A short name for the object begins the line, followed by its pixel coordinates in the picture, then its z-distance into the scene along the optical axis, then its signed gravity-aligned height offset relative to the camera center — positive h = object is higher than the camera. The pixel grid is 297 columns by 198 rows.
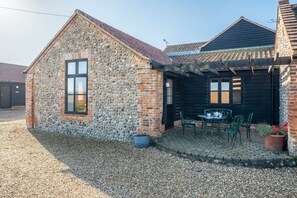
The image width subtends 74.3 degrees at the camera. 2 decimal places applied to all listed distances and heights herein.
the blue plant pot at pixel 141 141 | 6.98 -1.59
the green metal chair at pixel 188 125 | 7.85 -1.13
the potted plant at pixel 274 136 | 5.58 -1.11
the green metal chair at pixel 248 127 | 7.47 -1.13
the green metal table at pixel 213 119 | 7.95 -0.93
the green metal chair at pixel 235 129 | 6.40 -1.05
